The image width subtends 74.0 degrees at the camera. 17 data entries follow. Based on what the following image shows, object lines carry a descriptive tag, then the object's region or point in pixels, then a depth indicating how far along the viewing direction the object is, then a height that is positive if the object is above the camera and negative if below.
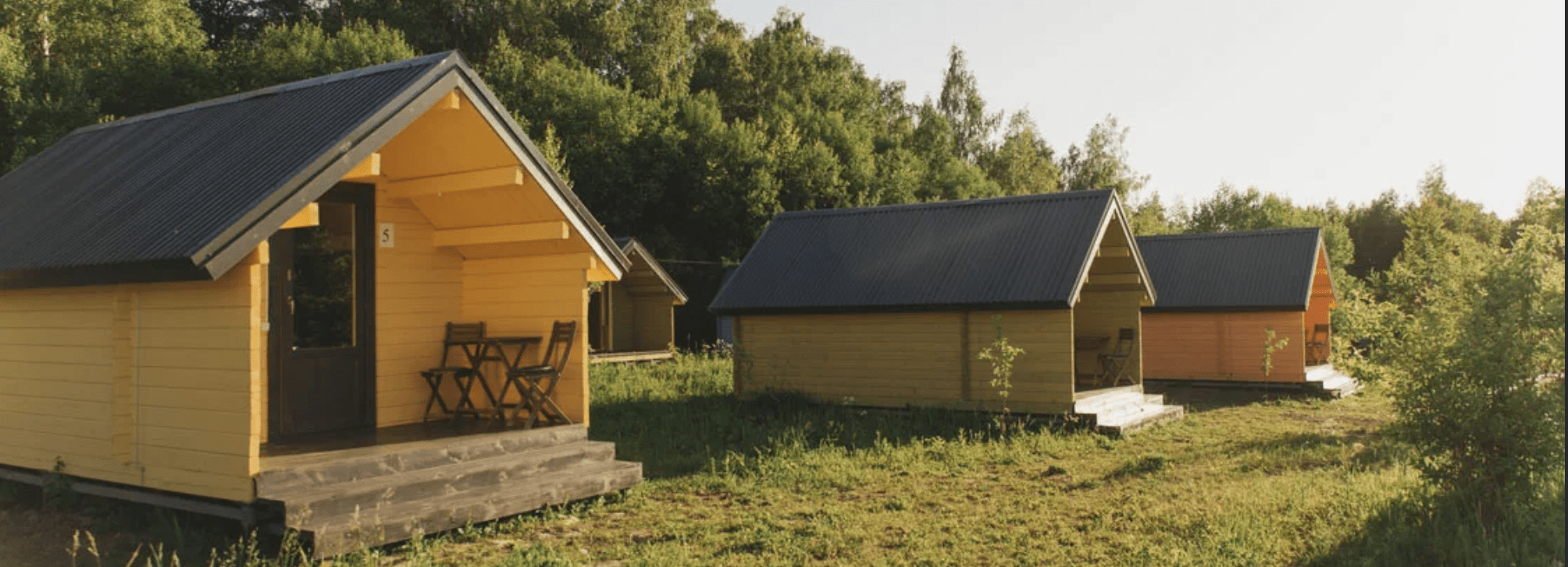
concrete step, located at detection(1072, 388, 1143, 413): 14.71 -1.42
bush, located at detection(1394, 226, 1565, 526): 7.65 -0.60
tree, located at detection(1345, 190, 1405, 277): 52.56 +3.64
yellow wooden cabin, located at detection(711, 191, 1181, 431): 14.85 +0.09
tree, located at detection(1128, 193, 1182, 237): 46.56 +4.52
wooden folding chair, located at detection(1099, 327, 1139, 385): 17.85 -0.90
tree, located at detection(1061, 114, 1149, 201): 58.62 +8.16
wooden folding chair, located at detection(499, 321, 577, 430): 9.77 -0.62
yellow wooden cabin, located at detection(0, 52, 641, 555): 7.37 +0.16
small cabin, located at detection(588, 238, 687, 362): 28.31 +0.00
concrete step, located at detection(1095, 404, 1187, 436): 14.28 -1.65
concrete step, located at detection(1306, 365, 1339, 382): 21.39 -1.46
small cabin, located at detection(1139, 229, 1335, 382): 21.06 +0.02
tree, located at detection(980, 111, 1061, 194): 52.84 +7.44
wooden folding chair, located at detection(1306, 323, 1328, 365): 25.17 -1.04
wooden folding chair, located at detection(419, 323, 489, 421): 10.27 -0.52
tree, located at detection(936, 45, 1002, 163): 54.38 +10.39
